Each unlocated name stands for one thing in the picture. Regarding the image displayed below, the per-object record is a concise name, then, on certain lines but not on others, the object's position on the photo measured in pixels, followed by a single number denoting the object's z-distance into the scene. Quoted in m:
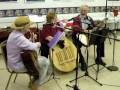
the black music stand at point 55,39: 2.93
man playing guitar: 3.79
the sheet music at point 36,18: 4.29
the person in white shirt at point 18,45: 2.68
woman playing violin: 3.51
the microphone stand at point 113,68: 3.88
